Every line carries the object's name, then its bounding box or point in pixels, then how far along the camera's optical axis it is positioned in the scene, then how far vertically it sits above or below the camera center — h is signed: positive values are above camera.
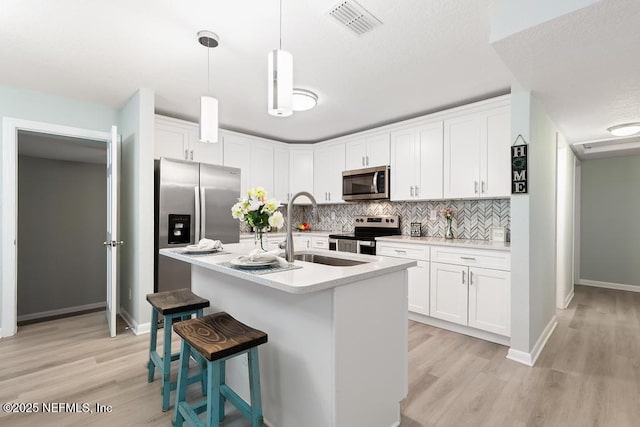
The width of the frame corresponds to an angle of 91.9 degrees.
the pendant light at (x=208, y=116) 2.21 +0.69
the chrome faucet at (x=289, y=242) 1.87 -0.18
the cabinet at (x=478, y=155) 3.11 +0.62
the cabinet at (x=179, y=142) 3.69 +0.88
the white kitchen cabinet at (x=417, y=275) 3.43 -0.70
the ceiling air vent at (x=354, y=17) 1.81 +1.21
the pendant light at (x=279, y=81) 1.55 +0.66
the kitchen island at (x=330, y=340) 1.45 -0.67
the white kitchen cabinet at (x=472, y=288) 2.88 -0.75
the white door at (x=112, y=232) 3.02 -0.20
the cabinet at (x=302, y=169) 5.20 +0.73
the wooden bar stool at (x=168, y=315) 1.96 -0.71
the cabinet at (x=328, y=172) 4.80 +0.64
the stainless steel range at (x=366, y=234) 3.97 -0.30
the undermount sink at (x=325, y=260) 2.08 -0.34
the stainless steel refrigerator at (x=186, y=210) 3.31 +0.03
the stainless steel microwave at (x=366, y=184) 4.12 +0.41
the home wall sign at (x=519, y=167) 2.56 +0.39
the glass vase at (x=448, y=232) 3.77 -0.23
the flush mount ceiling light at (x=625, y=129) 3.20 +0.89
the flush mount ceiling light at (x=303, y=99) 3.03 +1.13
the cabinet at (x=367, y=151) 4.17 +0.87
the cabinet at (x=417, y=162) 3.64 +0.62
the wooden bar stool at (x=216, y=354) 1.40 -0.66
